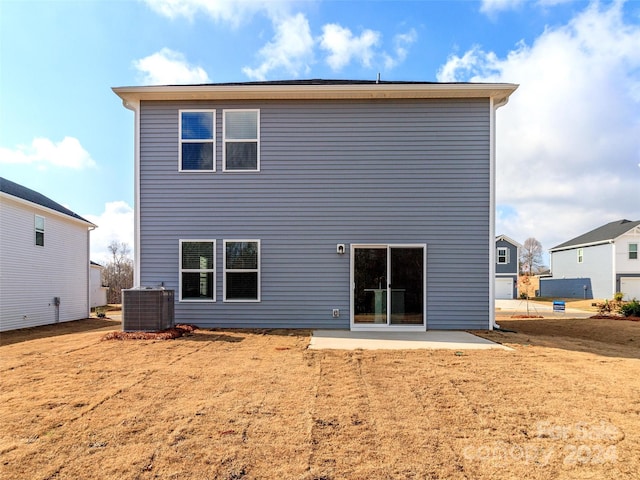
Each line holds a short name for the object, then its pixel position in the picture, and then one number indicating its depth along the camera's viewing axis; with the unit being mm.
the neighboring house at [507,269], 29547
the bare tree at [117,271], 26936
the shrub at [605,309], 14828
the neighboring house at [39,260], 10602
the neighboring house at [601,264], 23172
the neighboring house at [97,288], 21078
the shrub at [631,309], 12953
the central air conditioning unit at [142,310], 7676
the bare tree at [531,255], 50188
